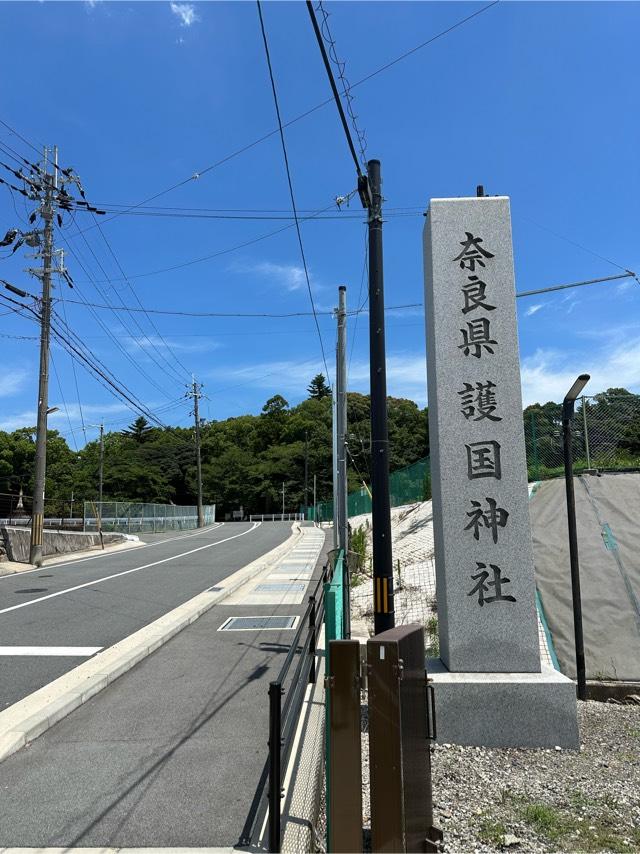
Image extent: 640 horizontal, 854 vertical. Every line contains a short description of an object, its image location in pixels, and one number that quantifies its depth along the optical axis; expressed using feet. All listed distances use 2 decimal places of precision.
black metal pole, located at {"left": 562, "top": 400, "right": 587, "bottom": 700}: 22.44
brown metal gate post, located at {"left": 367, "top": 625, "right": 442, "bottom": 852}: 10.66
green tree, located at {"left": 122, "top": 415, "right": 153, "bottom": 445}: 360.28
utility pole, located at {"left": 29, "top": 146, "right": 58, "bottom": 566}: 71.56
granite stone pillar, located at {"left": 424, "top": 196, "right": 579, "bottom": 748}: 17.66
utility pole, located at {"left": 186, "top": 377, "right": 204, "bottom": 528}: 182.38
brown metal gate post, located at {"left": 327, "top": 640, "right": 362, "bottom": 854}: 10.78
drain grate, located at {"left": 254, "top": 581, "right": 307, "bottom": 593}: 47.93
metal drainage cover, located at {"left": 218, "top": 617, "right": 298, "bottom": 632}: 33.37
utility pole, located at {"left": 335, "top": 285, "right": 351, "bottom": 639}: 52.49
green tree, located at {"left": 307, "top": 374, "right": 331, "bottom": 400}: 371.97
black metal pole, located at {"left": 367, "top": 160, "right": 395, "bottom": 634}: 23.90
